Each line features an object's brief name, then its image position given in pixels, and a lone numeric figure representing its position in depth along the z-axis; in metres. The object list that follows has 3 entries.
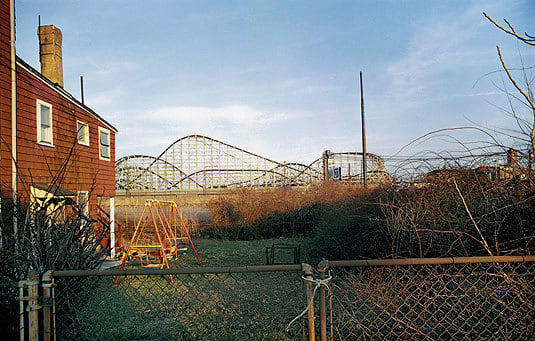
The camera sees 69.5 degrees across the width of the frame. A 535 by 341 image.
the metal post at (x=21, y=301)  2.14
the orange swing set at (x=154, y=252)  8.60
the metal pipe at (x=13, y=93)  7.98
